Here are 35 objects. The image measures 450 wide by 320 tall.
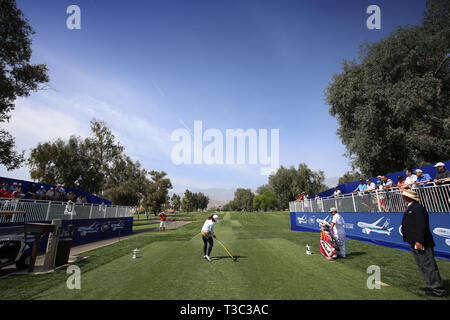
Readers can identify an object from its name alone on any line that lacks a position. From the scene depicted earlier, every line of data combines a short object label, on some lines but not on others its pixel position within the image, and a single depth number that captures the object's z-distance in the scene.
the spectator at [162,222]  21.61
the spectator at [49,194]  17.79
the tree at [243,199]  131.75
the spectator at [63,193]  19.63
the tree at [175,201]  119.56
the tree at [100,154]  37.04
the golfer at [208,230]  8.73
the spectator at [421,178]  9.22
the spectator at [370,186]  13.28
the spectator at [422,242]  4.45
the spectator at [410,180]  9.51
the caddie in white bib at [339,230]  8.34
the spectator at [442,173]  8.75
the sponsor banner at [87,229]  9.61
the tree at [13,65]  18.66
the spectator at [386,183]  12.09
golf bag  7.97
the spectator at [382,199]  10.26
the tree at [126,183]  42.59
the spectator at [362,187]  14.33
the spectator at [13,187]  15.25
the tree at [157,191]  57.03
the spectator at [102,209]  17.49
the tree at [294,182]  58.75
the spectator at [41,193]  17.09
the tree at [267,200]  88.88
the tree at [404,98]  18.69
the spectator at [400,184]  9.70
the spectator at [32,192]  16.46
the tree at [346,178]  86.76
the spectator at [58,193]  18.92
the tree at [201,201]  134.25
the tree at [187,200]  109.50
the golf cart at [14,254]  6.66
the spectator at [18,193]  13.53
